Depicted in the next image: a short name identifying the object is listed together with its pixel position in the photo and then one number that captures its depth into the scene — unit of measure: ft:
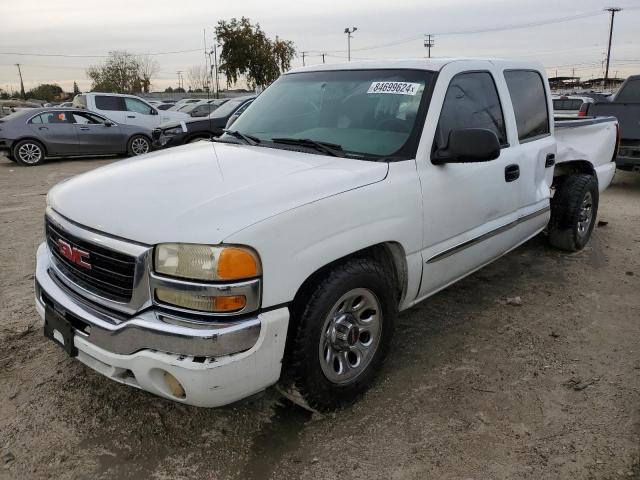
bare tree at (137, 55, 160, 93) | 192.54
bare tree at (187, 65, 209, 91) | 227.81
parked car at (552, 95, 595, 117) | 56.65
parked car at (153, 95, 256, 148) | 36.40
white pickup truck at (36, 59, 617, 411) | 7.21
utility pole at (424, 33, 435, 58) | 206.23
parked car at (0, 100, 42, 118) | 67.47
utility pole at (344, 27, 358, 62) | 169.99
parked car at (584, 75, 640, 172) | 27.53
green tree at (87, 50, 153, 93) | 185.88
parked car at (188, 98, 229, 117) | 66.56
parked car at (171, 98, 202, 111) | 82.78
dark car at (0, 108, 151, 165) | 41.86
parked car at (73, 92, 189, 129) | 50.19
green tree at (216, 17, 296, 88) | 129.80
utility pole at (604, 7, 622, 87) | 168.86
